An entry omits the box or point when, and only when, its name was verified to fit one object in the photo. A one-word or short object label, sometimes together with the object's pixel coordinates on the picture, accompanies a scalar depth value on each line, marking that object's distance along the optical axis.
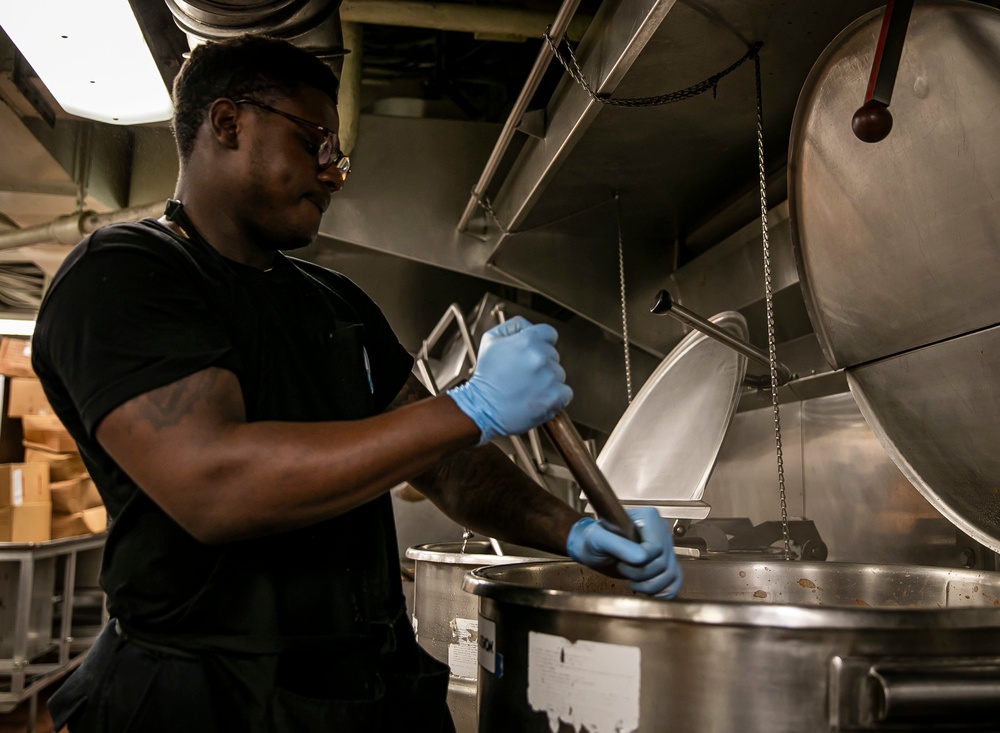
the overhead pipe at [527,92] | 1.46
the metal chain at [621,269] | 2.24
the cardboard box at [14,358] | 4.44
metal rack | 3.56
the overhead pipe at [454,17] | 2.39
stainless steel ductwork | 1.64
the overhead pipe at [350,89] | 2.49
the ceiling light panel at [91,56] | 1.78
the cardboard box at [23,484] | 4.09
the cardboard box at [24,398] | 4.44
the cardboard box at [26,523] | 4.07
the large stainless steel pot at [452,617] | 1.73
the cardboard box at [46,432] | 4.45
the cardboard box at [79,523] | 4.38
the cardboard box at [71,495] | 4.39
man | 0.85
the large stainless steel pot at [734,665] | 0.70
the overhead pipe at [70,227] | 3.25
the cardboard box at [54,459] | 4.44
